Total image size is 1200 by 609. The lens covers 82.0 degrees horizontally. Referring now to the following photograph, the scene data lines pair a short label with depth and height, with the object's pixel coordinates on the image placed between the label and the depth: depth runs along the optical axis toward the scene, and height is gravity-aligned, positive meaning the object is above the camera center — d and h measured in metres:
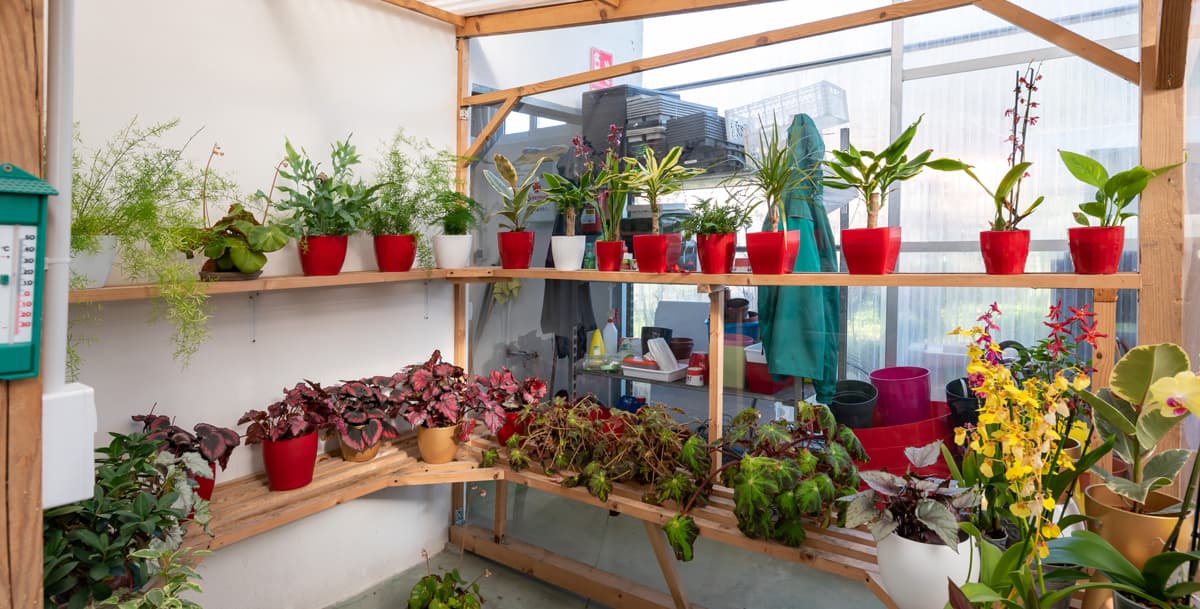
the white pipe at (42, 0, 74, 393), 1.08 +0.17
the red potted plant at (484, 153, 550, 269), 2.95 +0.31
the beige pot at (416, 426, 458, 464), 2.81 -0.63
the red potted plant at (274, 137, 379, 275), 2.55 +0.28
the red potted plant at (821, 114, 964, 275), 1.96 +0.32
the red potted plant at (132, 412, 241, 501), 2.17 -0.49
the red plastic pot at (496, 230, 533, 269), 2.97 +0.18
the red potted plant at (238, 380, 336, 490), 2.48 -0.55
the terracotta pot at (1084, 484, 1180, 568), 1.30 -0.45
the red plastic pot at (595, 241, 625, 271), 2.70 +0.14
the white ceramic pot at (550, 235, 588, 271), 2.84 +0.16
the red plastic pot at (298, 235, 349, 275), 2.57 +0.12
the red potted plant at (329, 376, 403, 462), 2.69 -0.51
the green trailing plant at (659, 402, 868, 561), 2.01 -0.55
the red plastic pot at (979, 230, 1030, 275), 1.88 +0.12
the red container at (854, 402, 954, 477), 2.19 -0.48
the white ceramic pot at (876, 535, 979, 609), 1.61 -0.65
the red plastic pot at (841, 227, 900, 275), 2.05 +0.13
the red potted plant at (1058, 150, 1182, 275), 1.67 +0.20
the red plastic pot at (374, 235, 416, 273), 2.84 +0.15
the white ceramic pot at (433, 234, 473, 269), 3.01 +0.17
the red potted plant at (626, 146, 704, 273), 2.54 +0.37
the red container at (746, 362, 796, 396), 2.51 -0.33
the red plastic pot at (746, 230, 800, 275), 2.26 +0.13
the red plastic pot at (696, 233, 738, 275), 2.42 +0.14
